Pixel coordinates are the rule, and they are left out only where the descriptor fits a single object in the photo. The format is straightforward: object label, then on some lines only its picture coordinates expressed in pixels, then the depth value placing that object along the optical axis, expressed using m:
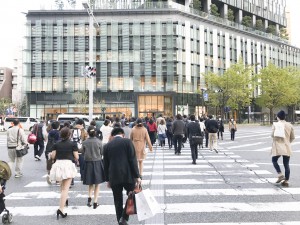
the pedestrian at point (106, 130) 10.98
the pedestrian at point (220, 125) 24.02
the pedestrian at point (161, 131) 18.43
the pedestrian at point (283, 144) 8.54
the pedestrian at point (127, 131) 11.44
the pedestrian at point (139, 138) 9.52
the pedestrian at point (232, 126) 22.84
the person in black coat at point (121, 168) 5.29
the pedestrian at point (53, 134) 9.81
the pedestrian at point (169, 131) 19.19
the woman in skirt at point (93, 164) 6.75
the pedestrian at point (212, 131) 16.50
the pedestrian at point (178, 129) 15.27
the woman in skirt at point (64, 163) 6.18
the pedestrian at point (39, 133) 13.82
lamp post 20.86
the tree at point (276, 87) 55.32
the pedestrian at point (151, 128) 18.12
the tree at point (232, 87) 50.62
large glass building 55.31
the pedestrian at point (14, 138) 10.13
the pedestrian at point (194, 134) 12.44
